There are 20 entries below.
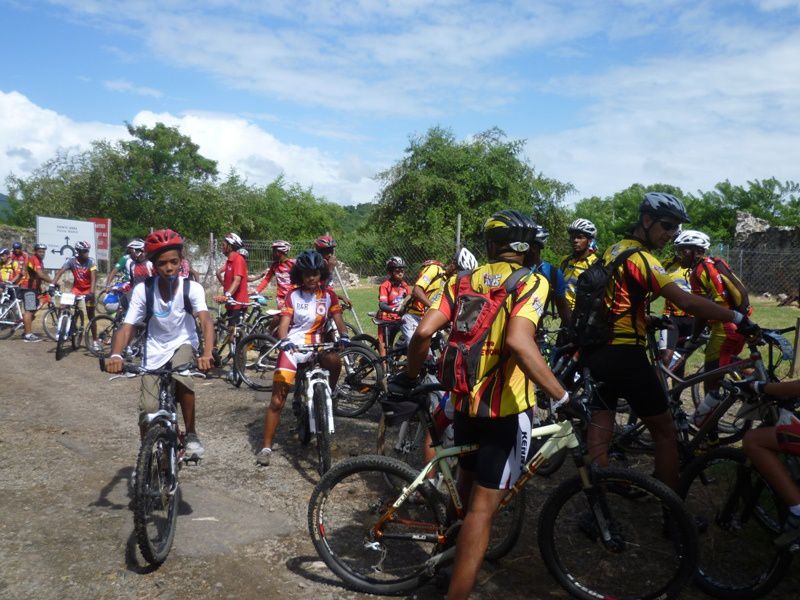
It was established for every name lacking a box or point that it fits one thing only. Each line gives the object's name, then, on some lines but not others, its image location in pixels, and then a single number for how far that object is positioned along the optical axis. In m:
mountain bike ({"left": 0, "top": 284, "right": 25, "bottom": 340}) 13.69
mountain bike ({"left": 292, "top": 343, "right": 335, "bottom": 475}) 5.29
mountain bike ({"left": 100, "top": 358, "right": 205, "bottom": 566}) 3.74
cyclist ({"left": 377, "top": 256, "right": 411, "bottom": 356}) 8.80
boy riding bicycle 4.52
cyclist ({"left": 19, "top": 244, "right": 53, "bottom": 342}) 13.20
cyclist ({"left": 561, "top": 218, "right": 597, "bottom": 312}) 7.29
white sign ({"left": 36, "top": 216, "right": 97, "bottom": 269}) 17.75
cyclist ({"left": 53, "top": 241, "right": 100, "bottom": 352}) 11.92
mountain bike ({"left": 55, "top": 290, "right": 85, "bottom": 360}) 11.32
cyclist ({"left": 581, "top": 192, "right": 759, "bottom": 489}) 4.11
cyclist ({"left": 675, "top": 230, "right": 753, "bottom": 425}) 5.88
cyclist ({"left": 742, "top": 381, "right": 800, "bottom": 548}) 3.32
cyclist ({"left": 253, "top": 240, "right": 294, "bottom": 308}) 9.73
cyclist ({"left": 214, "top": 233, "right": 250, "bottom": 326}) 9.80
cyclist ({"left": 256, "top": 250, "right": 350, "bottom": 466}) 5.71
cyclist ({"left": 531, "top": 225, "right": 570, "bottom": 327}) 5.83
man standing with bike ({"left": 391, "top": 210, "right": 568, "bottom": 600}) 3.04
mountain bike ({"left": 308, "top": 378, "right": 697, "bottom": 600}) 3.36
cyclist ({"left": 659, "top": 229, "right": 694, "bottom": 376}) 6.38
